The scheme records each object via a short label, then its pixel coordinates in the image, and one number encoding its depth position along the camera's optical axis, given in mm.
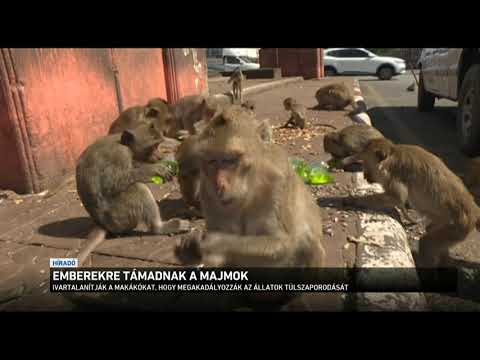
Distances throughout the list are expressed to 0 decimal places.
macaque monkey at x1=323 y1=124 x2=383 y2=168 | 5465
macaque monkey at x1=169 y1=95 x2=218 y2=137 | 6543
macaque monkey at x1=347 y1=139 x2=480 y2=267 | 3566
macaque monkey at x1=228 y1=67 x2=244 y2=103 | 10220
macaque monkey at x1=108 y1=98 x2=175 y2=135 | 5129
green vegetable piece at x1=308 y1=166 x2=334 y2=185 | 4922
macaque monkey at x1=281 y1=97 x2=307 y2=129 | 7812
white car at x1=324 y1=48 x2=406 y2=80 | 23797
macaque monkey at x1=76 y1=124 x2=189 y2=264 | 3539
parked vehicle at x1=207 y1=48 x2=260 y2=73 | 25895
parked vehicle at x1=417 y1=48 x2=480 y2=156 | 6352
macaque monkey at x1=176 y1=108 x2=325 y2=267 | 2084
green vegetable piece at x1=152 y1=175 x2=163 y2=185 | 4796
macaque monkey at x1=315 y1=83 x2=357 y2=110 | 9891
